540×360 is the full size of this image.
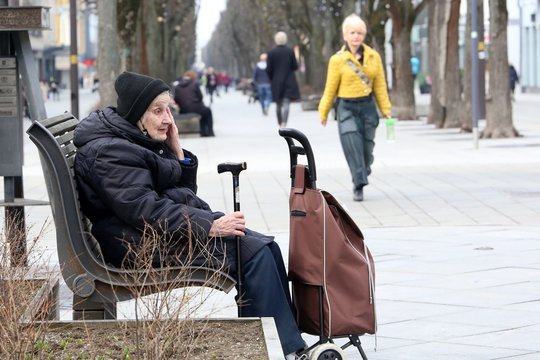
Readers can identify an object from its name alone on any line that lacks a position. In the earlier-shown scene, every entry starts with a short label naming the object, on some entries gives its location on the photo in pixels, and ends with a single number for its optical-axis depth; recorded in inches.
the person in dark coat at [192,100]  1093.1
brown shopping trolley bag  220.5
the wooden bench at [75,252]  216.5
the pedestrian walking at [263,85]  1688.0
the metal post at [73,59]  1054.4
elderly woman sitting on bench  215.0
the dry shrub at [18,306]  171.3
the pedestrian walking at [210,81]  2640.3
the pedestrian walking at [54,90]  3112.7
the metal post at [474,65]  820.6
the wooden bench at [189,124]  1082.7
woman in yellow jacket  516.7
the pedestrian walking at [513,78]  2088.1
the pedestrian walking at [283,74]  1118.4
